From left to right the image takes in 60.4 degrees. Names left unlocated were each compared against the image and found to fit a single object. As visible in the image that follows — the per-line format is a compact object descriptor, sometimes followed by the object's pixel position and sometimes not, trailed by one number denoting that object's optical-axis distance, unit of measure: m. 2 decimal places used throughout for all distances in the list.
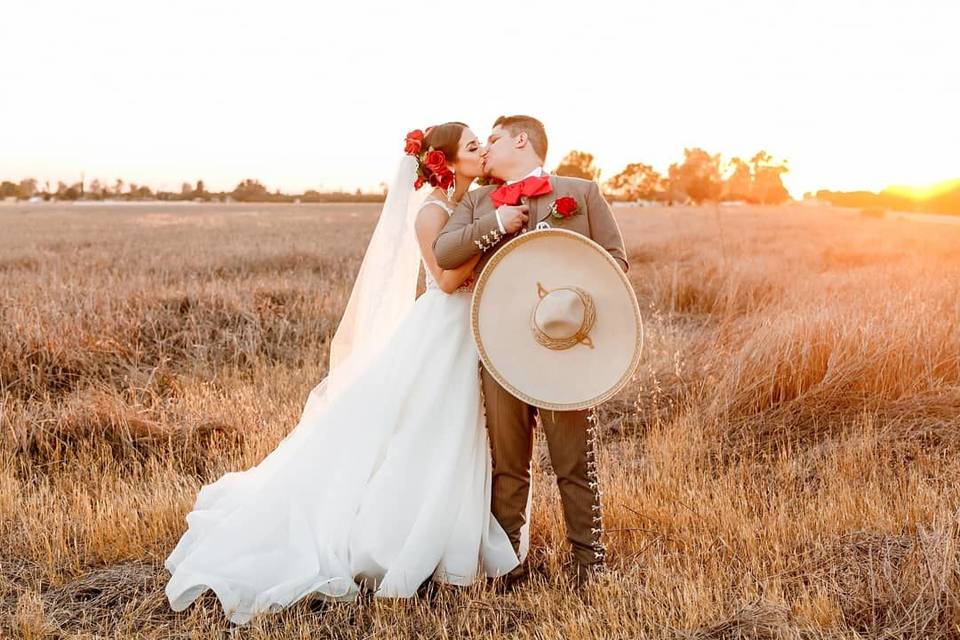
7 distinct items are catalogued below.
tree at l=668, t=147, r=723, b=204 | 108.31
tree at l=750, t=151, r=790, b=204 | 75.75
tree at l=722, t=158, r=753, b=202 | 78.62
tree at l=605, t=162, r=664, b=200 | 119.62
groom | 3.44
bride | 3.58
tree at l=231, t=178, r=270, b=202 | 102.38
